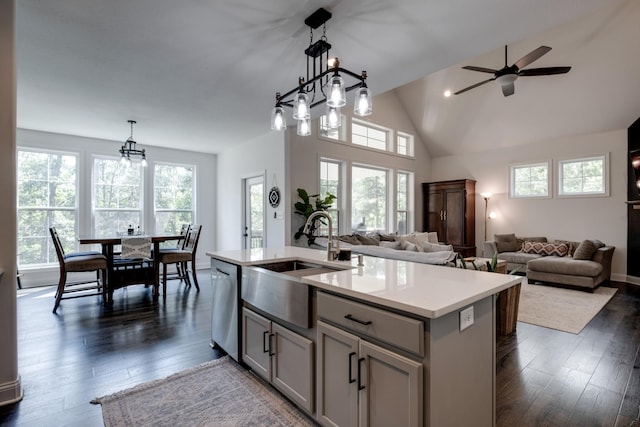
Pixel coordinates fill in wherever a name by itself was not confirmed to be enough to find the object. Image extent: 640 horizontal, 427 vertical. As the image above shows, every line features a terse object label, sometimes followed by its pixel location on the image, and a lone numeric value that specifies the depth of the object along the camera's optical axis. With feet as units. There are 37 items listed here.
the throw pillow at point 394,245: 14.24
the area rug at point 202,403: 6.09
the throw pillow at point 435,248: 14.49
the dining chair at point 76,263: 13.05
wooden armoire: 24.21
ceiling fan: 13.33
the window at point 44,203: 17.25
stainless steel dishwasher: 8.20
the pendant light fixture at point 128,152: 15.54
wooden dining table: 13.93
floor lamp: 24.86
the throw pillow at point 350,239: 17.61
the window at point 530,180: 22.16
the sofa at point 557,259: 16.44
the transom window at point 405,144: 25.52
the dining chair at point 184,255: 15.96
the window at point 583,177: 19.80
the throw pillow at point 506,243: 21.98
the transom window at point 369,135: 21.75
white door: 19.26
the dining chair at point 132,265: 14.42
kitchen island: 4.08
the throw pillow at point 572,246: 19.88
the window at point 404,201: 25.39
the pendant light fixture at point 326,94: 6.73
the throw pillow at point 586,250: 17.22
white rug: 11.59
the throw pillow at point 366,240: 18.39
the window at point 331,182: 19.66
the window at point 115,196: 19.42
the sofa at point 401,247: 9.80
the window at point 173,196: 21.45
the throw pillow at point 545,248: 19.83
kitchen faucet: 7.57
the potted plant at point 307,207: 16.85
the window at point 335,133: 19.15
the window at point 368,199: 21.68
